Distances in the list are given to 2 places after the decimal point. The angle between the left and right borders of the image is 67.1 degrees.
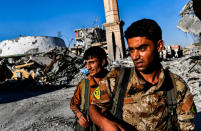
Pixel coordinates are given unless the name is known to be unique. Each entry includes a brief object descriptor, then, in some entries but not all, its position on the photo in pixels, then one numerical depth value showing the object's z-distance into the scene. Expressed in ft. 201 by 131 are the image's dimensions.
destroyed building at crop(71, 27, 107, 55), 47.99
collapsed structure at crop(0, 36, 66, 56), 59.16
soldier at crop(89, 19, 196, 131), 3.09
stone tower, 34.71
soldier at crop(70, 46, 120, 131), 3.17
